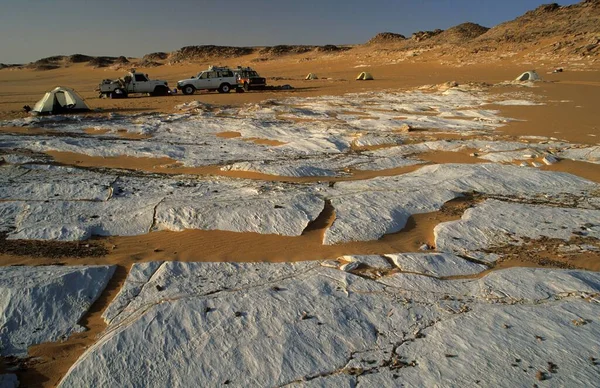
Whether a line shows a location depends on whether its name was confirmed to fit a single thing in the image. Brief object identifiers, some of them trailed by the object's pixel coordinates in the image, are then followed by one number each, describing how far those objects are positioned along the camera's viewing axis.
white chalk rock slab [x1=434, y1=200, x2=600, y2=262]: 5.01
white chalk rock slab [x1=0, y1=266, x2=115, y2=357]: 3.36
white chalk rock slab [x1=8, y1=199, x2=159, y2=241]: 5.00
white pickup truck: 22.27
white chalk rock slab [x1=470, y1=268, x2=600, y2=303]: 3.88
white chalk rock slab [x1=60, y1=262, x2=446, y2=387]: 2.99
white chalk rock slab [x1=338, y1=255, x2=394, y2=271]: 4.40
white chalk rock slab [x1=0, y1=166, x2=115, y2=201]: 6.02
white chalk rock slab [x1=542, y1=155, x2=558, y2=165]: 8.63
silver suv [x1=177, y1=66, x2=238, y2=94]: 23.77
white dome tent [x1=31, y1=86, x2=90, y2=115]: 15.33
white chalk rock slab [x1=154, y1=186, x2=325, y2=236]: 5.33
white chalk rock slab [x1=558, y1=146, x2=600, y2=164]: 8.97
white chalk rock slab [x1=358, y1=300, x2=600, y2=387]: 2.91
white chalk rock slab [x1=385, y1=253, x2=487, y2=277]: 4.32
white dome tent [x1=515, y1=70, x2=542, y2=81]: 24.88
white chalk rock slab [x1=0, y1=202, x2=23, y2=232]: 5.14
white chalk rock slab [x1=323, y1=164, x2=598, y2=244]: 5.43
